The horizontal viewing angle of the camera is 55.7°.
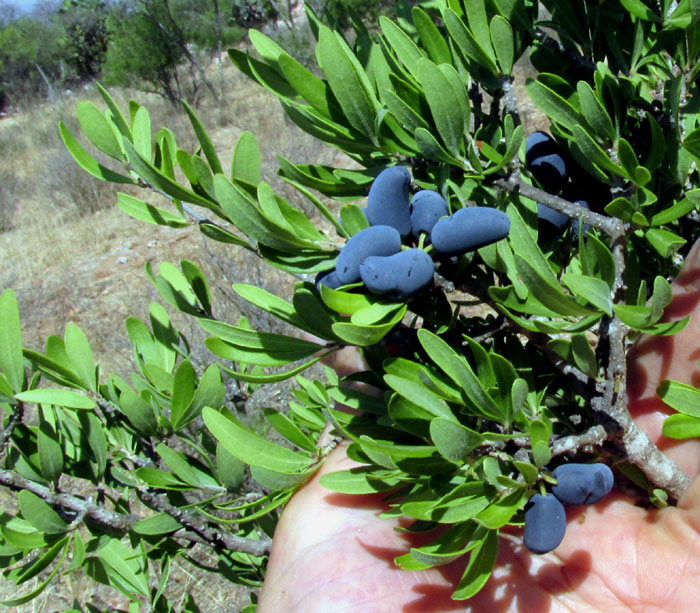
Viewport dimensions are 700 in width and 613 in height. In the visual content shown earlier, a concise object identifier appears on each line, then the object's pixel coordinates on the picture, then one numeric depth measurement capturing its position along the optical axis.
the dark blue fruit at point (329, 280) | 0.16
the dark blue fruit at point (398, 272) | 0.14
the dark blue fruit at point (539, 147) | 0.19
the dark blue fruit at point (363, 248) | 0.14
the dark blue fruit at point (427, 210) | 0.15
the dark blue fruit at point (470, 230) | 0.14
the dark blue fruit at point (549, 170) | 0.19
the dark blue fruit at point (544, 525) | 0.16
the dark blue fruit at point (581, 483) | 0.17
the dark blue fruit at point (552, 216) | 0.18
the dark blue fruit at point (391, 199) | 0.15
